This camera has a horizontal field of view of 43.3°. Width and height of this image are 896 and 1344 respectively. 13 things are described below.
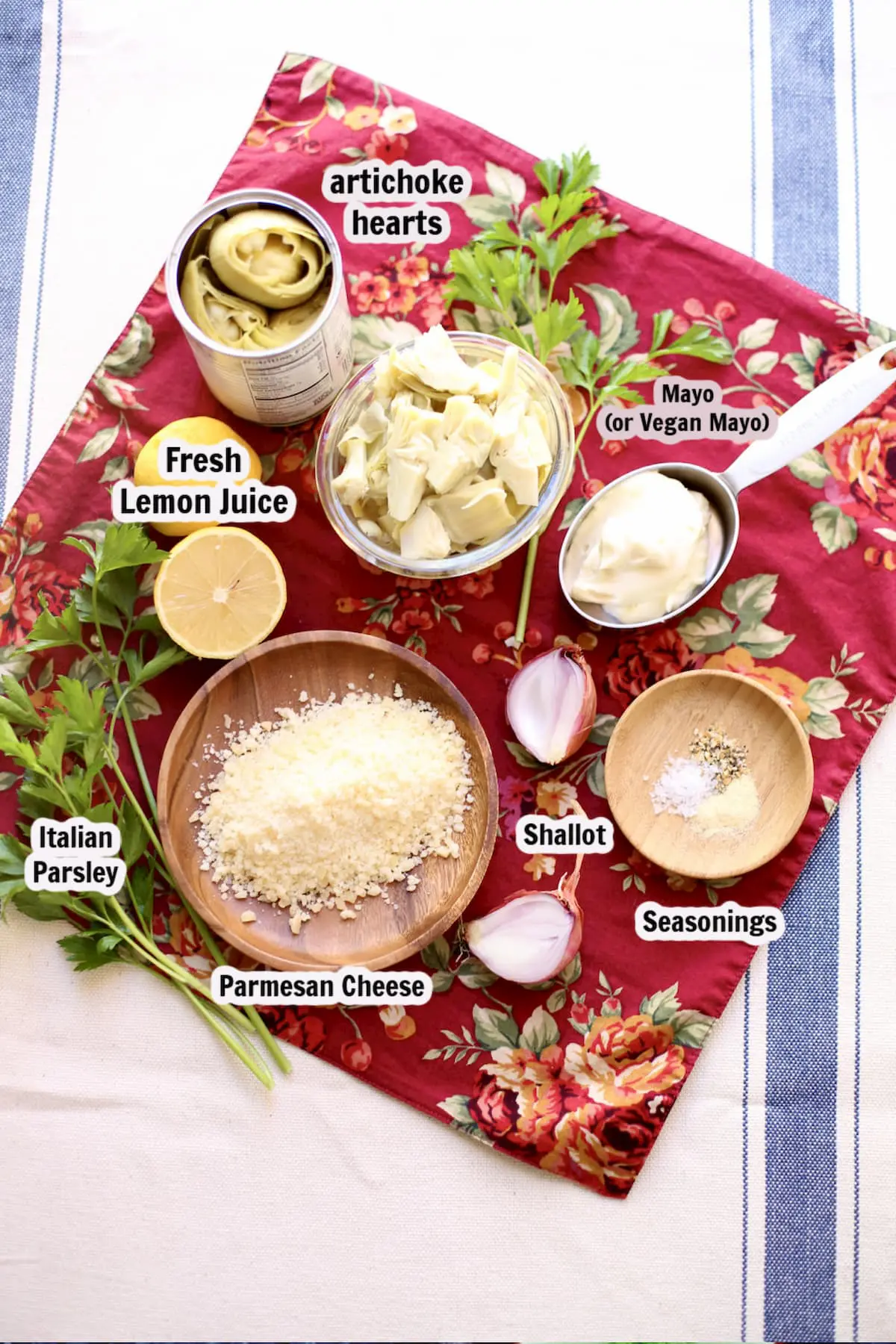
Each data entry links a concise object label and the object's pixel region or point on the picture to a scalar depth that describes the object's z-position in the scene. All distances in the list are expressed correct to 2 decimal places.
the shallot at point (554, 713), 1.32
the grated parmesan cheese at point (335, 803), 1.28
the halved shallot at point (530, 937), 1.31
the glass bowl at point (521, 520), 1.27
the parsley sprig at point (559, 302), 1.37
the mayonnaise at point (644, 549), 1.28
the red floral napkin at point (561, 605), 1.34
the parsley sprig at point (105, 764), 1.29
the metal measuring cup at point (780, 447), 1.31
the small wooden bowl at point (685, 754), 1.33
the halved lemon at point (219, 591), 1.28
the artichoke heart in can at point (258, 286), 1.19
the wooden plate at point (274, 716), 1.31
